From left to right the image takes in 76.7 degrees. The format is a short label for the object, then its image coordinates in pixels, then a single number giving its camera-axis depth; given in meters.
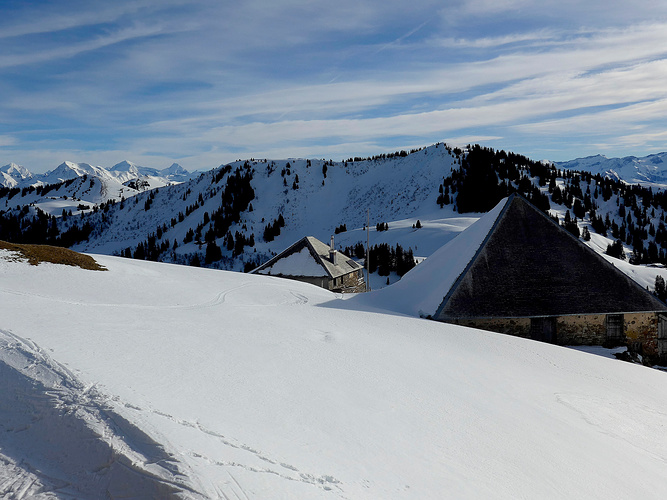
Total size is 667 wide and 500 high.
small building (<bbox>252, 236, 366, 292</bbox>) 35.43
